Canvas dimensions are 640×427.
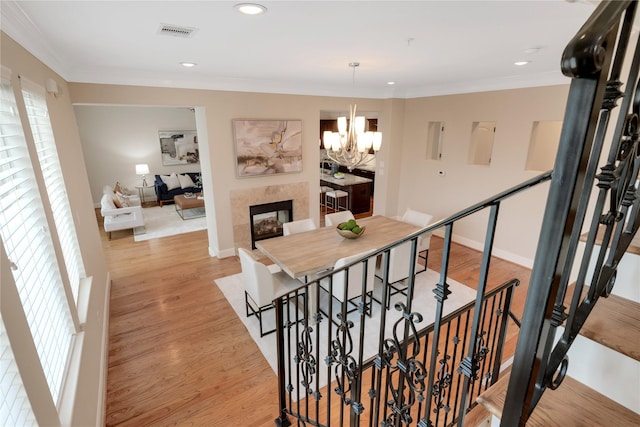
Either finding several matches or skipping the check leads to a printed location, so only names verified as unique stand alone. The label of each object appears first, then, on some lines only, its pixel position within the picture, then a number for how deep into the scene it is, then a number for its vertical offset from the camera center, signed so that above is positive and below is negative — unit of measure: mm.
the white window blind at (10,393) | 980 -830
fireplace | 5348 -1494
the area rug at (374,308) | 3126 -2069
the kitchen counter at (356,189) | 7238 -1327
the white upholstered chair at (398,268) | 3463 -1572
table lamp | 8023 -942
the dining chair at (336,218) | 4434 -1229
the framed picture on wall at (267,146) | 4848 -236
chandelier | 3516 -98
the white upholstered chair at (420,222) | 4422 -1289
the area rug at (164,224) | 6293 -1989
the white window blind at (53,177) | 2141 -339
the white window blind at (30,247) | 1388 -555
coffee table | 7242 -1675
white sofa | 5984 -1611
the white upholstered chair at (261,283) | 3074 -1574
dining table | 3191 -1296
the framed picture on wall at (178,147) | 8633 -422
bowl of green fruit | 3678 -1142
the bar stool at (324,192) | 7680 -1441
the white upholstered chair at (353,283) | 3078 -1603
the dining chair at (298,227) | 4195 -1271
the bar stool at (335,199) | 7182 -1605
